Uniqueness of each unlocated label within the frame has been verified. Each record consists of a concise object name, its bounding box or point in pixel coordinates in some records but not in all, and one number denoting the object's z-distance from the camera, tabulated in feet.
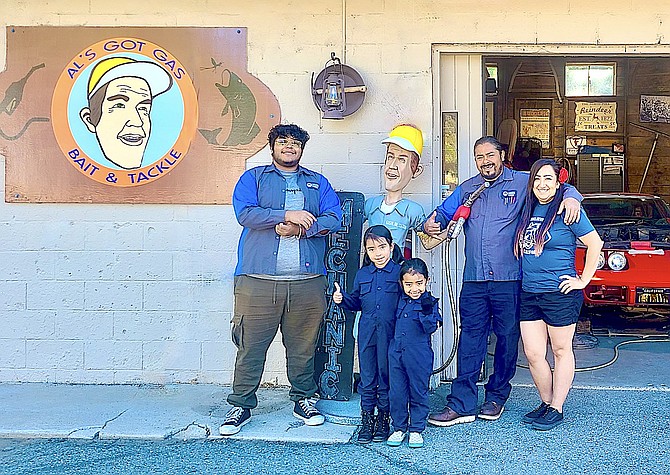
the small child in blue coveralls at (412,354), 14.33
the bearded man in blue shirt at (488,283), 15.46
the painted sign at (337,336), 16.61
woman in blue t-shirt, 14.82
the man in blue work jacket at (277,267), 15.23
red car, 25.77
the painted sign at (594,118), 43.39
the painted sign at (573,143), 43.32
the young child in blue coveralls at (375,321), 14.62
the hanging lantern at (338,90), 17.87
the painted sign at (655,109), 41.93
